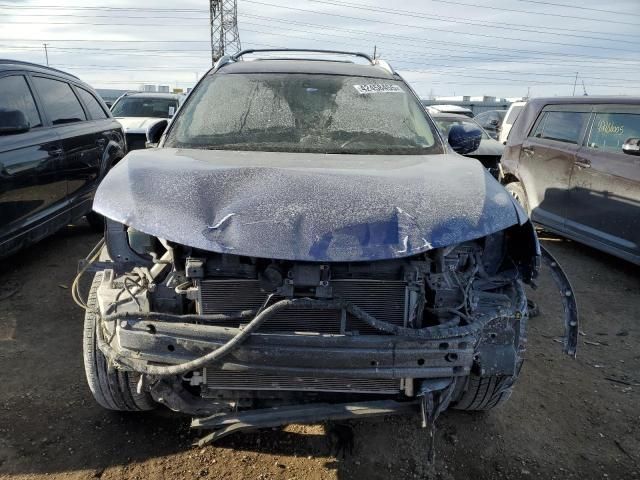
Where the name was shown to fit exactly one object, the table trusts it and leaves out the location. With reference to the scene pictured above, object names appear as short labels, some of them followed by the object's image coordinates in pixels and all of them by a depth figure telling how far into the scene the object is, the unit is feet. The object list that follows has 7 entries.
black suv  13.52
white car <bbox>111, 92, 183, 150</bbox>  31.30
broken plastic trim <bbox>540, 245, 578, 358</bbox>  8.71
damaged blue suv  6.78
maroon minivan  16.98
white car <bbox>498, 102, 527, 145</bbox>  36.24
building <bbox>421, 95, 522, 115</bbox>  93.43
